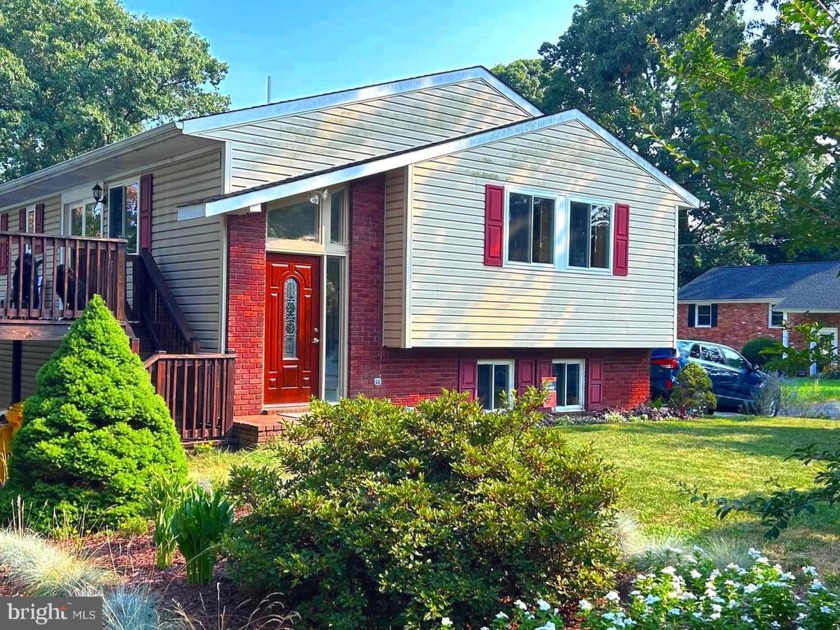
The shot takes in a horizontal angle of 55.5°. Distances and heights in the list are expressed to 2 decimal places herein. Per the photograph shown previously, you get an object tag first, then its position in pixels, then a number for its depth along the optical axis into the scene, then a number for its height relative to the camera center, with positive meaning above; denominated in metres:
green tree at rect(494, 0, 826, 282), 22.17 +10.32
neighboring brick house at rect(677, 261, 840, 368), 33.84 +1.49
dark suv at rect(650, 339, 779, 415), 18.34 -0.89
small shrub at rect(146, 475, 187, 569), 5.08 -1.28
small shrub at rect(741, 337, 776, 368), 31.47 -0.71
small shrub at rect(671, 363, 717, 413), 16.25 -1.21
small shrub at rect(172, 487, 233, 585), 4.81 -1.27
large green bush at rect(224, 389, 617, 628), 4.14 -1.06
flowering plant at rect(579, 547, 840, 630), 3.85 -1.39
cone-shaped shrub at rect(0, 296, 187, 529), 6.09 -0.92
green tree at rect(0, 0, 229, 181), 31.02 +9.87
